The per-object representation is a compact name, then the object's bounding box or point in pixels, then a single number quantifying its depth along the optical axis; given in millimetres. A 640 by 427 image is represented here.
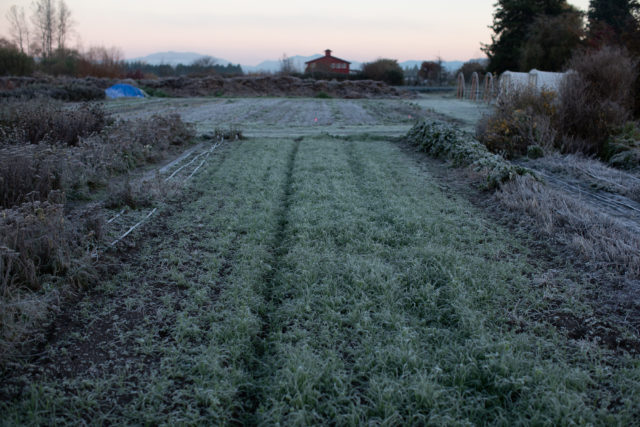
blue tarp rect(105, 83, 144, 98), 29656
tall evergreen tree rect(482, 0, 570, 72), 36188
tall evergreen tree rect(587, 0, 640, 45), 24566
